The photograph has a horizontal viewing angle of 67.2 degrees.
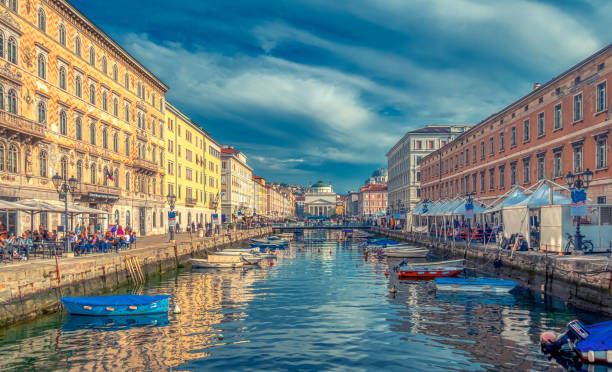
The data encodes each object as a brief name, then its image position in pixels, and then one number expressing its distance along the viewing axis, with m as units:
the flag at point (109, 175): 46.73
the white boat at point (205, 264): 40.06
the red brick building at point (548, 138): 34.41
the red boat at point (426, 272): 32.59
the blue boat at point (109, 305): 19.95
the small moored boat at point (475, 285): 25.06
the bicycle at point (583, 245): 26.75
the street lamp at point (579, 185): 25.28
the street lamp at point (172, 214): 42.34
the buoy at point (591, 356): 13.75
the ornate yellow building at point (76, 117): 33.19
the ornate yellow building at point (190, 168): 69.31
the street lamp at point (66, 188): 27.81
